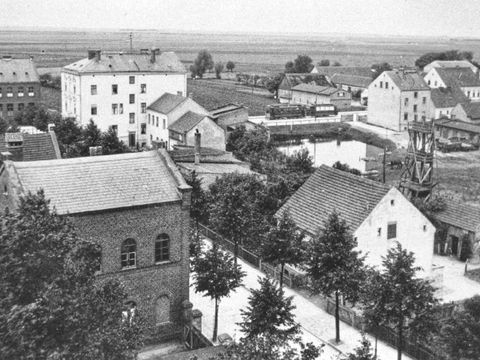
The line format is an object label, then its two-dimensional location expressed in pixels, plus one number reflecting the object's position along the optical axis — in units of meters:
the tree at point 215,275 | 27.77
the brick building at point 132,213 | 26.12
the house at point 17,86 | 90.75
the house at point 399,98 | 94.00
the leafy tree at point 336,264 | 27.31
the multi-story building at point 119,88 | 75.62
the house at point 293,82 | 125.94
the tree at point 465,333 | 20.64
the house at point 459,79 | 115.12
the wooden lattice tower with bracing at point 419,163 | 47.84
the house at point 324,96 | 113.62
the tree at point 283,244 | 31.09
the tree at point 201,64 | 166.62
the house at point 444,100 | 97.86
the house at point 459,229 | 40.28
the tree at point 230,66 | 184.12
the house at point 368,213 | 33.50
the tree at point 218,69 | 169.75
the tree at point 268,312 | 23.83
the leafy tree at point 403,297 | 24.05
